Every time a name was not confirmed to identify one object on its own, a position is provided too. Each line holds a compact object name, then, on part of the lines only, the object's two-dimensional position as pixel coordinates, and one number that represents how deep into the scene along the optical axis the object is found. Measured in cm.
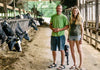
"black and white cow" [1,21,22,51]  501
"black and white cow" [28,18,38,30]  1079
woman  397
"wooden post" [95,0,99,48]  711
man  410
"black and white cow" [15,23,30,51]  675
